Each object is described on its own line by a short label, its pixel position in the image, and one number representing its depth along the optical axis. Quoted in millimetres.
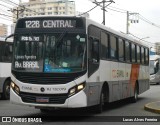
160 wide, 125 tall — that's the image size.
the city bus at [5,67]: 21844
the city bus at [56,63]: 13258
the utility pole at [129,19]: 58175
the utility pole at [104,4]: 40756
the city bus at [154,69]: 47438
